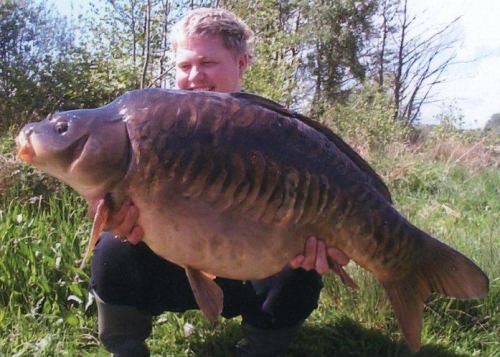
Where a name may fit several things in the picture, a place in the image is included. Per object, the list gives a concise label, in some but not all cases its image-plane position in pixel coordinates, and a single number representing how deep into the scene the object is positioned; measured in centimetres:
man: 202
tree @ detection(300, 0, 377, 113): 1889
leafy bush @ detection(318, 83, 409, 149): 813
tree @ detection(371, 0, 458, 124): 1788
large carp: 143
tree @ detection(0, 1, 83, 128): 798
